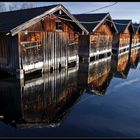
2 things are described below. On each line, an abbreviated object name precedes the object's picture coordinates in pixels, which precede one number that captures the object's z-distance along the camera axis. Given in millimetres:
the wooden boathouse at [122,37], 35906
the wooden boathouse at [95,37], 25984
